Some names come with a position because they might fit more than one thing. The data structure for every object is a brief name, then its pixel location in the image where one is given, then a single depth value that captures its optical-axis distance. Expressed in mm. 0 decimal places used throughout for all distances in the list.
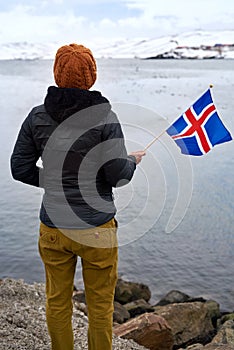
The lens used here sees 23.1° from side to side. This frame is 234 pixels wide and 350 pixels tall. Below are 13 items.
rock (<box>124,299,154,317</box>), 7061
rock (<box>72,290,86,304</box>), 6804
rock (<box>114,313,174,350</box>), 5258
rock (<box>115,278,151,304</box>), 7531
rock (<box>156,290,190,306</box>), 7598
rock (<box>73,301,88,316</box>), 6285
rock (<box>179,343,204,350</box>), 5475
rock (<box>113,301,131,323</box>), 6567
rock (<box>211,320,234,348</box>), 5680
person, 3219
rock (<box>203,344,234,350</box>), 4802
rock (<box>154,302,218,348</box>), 6188
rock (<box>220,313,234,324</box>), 6992
